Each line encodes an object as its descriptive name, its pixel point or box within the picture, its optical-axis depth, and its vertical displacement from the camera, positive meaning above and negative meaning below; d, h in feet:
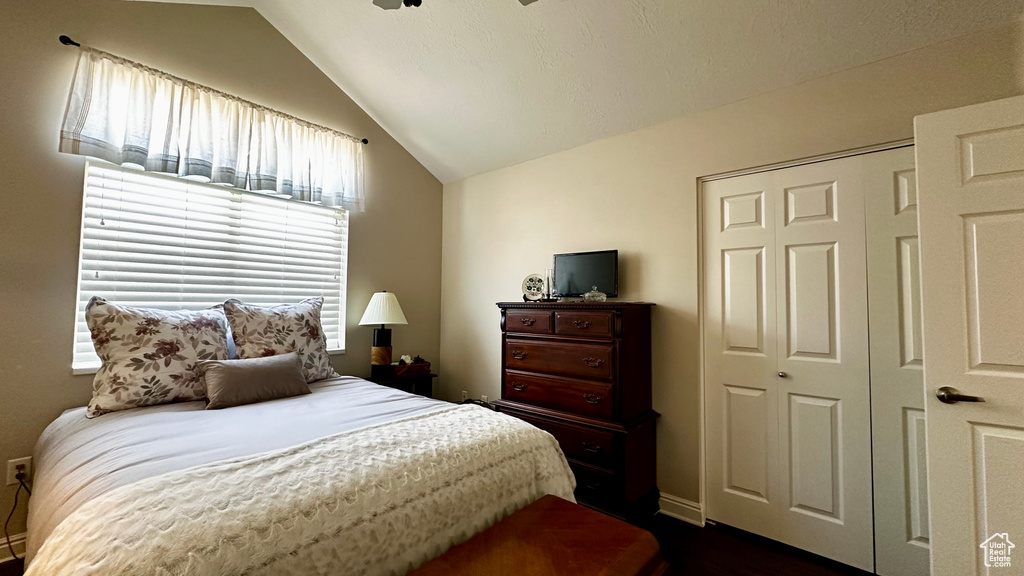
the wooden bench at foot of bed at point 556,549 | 3.30 -2.26
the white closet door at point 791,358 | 6.24 -0.96
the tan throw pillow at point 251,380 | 6.27 -1.39
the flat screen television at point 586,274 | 8.59 +0.64
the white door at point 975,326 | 4.49 -0.25
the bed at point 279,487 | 2.75 -1.68
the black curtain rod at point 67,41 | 6.78 +4.44
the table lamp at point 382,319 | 10.23 -0.51
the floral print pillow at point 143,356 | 6.02 -0.97
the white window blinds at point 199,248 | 7.20 +1.08
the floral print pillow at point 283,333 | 7.48 -0.69
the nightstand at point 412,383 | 10.11 -2.30
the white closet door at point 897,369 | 5.70 -0.97
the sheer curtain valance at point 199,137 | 6.93 +3.36
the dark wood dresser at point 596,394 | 7.08 -1.82
